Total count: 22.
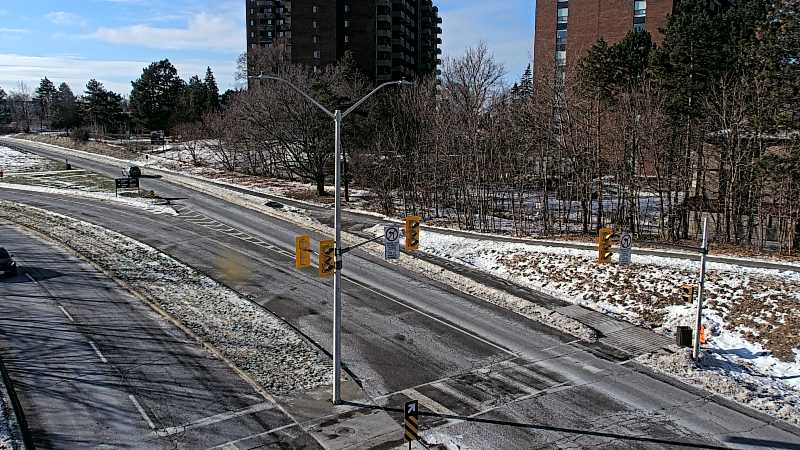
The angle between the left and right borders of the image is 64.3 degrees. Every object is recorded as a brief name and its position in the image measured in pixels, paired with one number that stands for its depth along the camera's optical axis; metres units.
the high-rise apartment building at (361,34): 94.44
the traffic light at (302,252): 16.50
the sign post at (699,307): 19.67
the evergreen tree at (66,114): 121.19
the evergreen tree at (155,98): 105.69
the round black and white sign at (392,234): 18.98
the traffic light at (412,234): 18.64
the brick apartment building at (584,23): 68.12
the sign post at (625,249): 24.47
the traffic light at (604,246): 23.39
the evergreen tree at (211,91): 103.14
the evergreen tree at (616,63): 48.91
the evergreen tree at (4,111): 154.75
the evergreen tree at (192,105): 101.25
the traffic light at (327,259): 16.58
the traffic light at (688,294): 21.92
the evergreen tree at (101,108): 112.19
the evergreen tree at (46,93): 162.38
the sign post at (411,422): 13.80
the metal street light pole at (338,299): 16.05
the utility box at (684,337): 21.38
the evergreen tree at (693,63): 39.50
